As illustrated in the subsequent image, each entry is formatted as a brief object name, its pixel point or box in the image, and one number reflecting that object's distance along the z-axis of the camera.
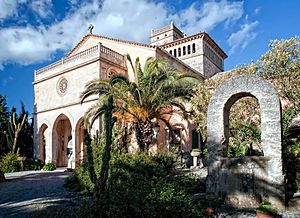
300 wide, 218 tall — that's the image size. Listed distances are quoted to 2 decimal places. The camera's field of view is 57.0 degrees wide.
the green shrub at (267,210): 5.57
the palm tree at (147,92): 13.23
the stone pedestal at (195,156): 15.59
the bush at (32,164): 19.62
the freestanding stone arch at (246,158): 6.43
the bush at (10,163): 18.30
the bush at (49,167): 18.81
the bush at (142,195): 5.66
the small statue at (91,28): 25.48
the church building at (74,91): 19.38
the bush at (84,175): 9.78
